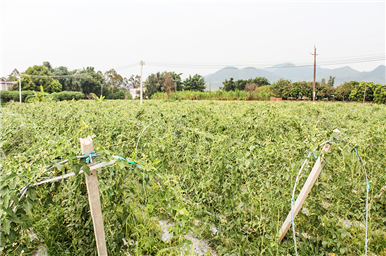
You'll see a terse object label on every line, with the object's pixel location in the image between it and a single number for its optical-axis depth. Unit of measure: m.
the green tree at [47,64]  58.60
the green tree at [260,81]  71.69
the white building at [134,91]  79.57
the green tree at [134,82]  88.51
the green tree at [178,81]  60.84
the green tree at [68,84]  50.16
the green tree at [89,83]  50.38
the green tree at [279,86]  51.70
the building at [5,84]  55.19
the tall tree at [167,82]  57.95
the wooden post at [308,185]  2.09
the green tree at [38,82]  43.19
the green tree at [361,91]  44.44
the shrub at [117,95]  51.19
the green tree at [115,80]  75.50
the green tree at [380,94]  40.72
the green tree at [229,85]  64.06
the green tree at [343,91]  48.03
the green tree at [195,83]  59.44
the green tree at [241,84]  64.31
